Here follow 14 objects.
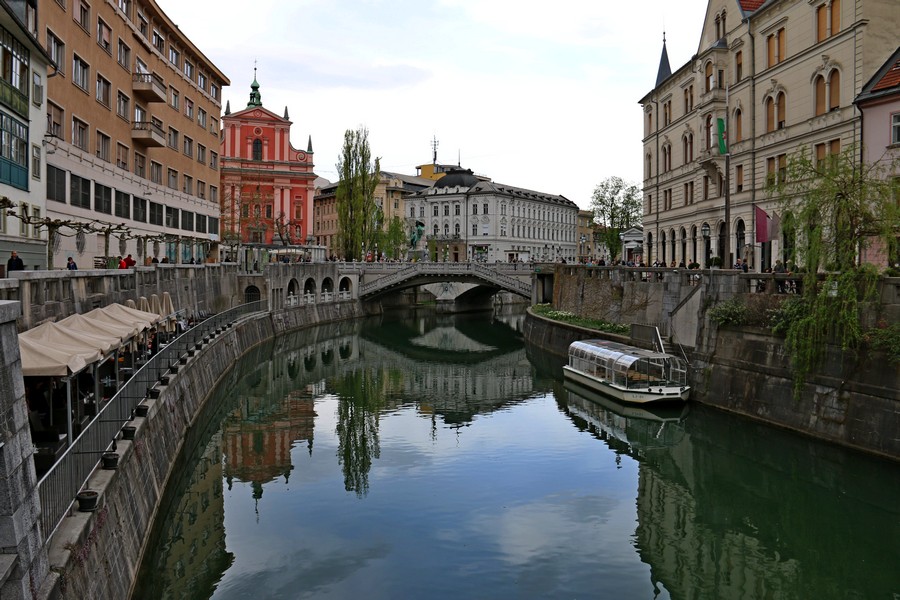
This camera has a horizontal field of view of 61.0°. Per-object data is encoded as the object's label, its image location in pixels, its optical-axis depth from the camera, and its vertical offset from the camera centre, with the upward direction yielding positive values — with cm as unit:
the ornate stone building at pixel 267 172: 9518 +1361
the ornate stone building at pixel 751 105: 3619 +1018
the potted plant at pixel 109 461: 1394 -331
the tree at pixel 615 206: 10438 +1023
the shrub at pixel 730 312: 3023 -129
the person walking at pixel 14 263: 2185 +49
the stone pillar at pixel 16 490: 905 -258
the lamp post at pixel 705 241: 4914 +270
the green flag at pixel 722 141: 3727 +684
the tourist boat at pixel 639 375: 3266 -422
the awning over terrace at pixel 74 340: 1305 -125
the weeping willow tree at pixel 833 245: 2405 +115
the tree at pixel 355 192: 8375 +966
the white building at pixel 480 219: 13188 +1093
